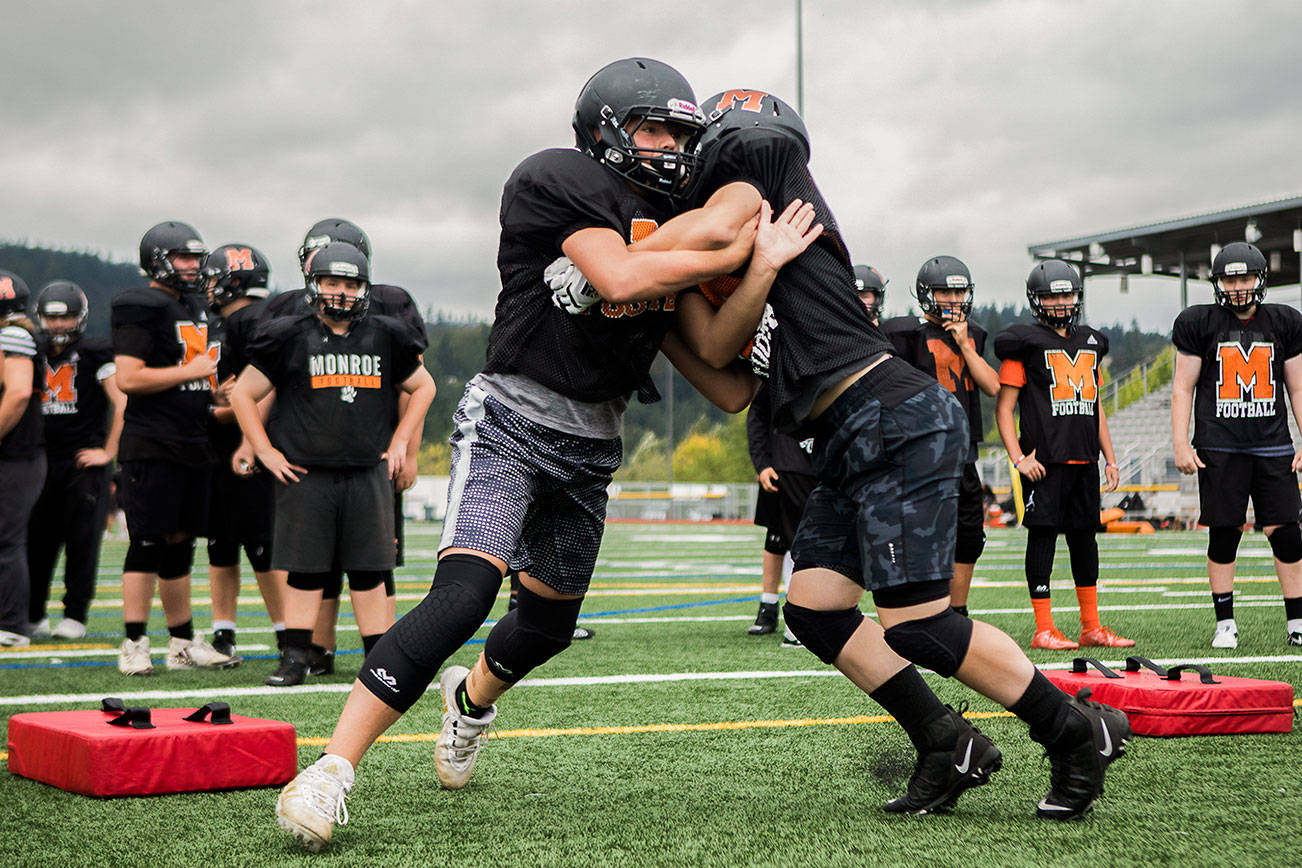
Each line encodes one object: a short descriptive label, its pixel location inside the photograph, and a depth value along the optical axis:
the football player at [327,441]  5.55
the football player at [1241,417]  6.57
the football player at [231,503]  6.61
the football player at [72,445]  8.07
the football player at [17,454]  7.20
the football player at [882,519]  3.01
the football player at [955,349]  6.62
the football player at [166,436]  6.36
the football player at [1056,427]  6.78
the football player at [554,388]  2.95
